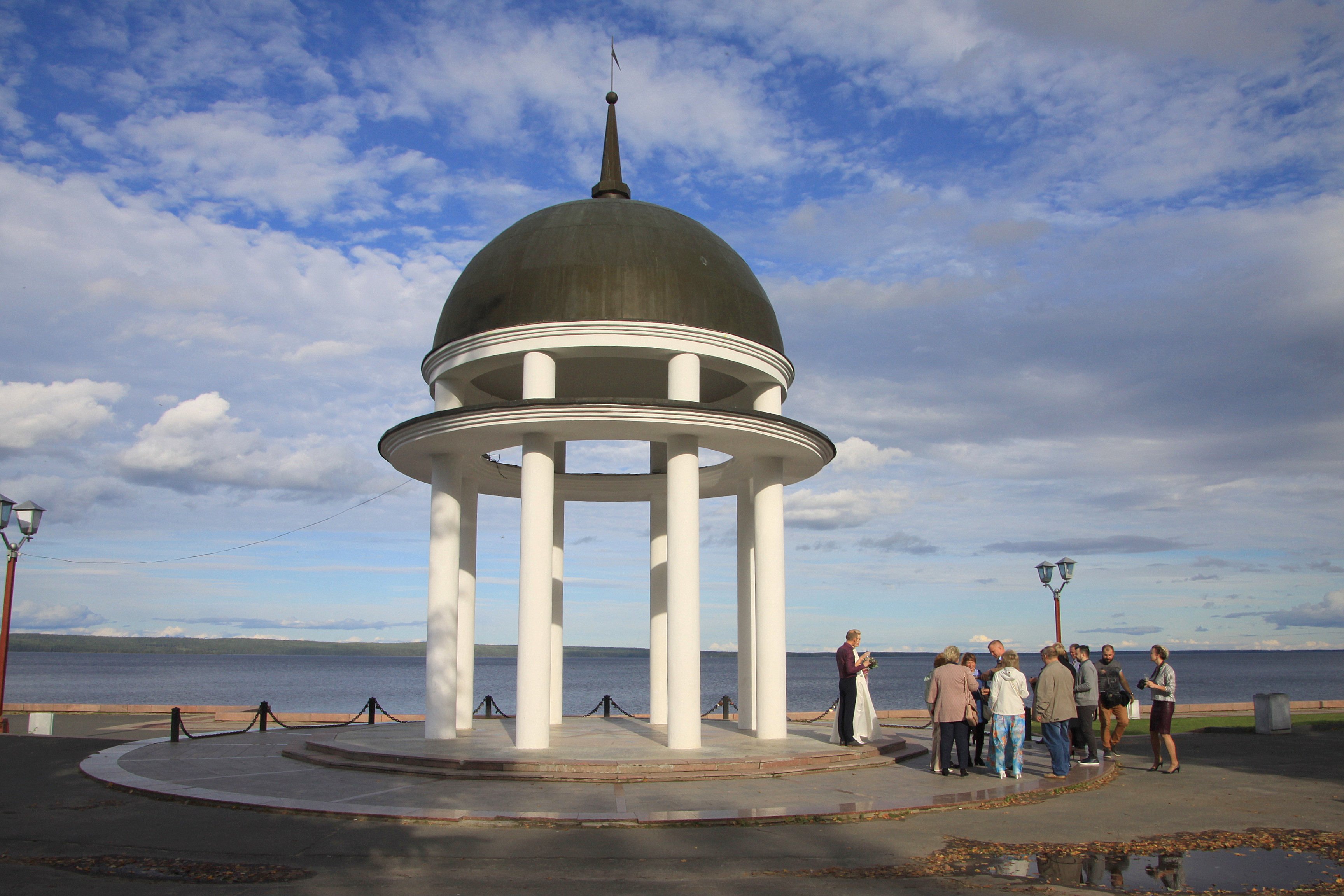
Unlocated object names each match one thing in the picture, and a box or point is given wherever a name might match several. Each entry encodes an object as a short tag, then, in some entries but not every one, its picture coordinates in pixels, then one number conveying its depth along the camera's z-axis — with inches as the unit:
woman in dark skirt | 593.0
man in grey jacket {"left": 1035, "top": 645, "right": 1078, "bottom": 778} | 552.4
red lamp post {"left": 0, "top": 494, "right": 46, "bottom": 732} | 861.8
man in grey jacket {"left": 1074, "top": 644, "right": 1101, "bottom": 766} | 619.8
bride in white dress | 661.9
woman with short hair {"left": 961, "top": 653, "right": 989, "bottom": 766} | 609.0
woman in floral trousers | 555.8
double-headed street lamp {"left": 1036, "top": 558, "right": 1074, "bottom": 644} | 985.5
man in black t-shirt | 657.0
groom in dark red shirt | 643.5
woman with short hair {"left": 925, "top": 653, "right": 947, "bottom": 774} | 585.9
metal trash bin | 829.8
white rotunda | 654.5
